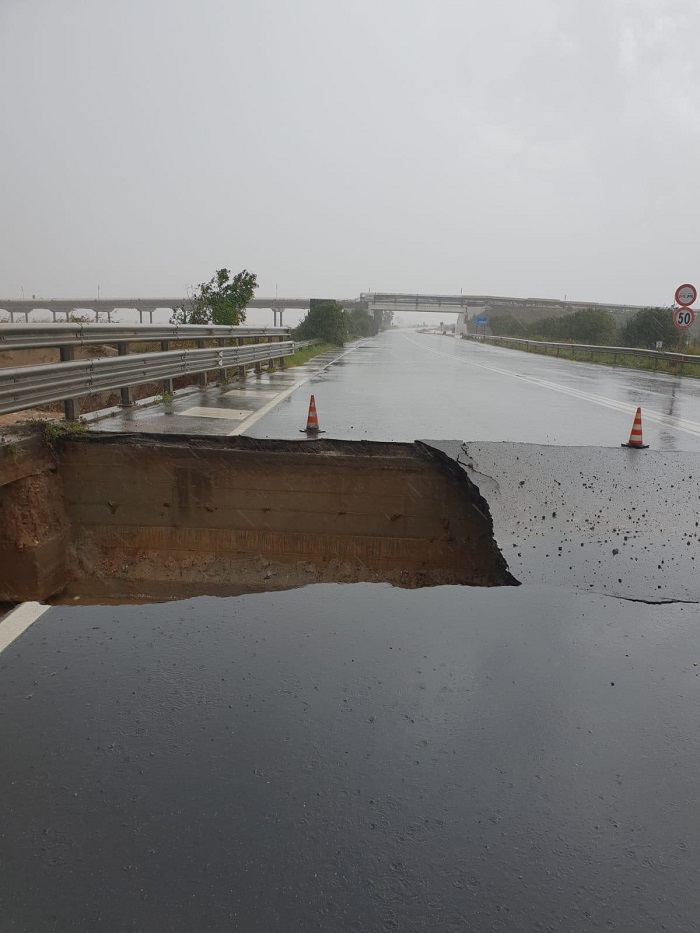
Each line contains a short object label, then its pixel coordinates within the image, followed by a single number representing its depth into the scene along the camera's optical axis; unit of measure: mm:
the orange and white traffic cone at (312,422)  8492
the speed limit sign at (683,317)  23328
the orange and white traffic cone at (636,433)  8648
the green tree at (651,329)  38969
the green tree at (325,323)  48125
